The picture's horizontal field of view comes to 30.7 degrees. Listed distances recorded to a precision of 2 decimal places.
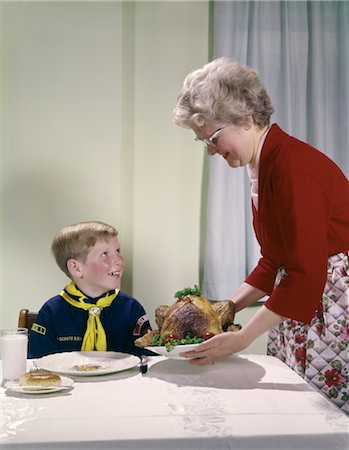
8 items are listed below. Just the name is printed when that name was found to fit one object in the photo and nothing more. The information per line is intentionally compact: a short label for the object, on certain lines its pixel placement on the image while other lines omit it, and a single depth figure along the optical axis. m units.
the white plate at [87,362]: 1.74
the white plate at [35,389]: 1.54
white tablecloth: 1.28
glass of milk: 1.72
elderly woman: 1.66
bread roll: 1.57
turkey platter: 1.81
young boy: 2.34
